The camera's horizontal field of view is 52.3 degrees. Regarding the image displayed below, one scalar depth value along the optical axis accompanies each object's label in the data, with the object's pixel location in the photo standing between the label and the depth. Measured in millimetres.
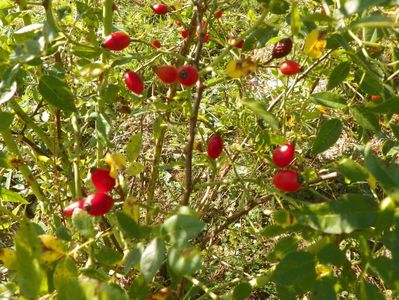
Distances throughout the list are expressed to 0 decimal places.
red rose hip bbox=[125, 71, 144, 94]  303
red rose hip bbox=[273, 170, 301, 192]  278
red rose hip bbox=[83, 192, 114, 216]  247
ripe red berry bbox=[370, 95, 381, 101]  317
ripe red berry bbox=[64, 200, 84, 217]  253
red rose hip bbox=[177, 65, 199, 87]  271
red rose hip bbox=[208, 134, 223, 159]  332
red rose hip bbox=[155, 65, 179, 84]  282
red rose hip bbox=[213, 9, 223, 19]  392
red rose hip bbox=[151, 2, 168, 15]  394
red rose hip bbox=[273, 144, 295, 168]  299
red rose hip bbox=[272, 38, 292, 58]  314
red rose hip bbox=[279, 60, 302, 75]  295
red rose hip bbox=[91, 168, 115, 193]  275
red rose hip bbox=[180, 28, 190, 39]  412
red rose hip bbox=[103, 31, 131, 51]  280
